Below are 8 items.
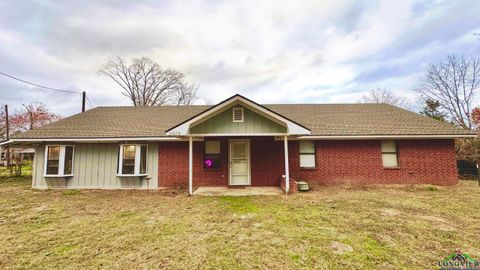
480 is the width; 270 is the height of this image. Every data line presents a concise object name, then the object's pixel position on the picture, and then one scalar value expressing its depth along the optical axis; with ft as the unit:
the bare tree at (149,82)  86.43
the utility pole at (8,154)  66.08
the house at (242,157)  32.09
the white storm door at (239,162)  33.24
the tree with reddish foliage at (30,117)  85.25
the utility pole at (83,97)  56.38
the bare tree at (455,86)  67.92
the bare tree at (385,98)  99.04
